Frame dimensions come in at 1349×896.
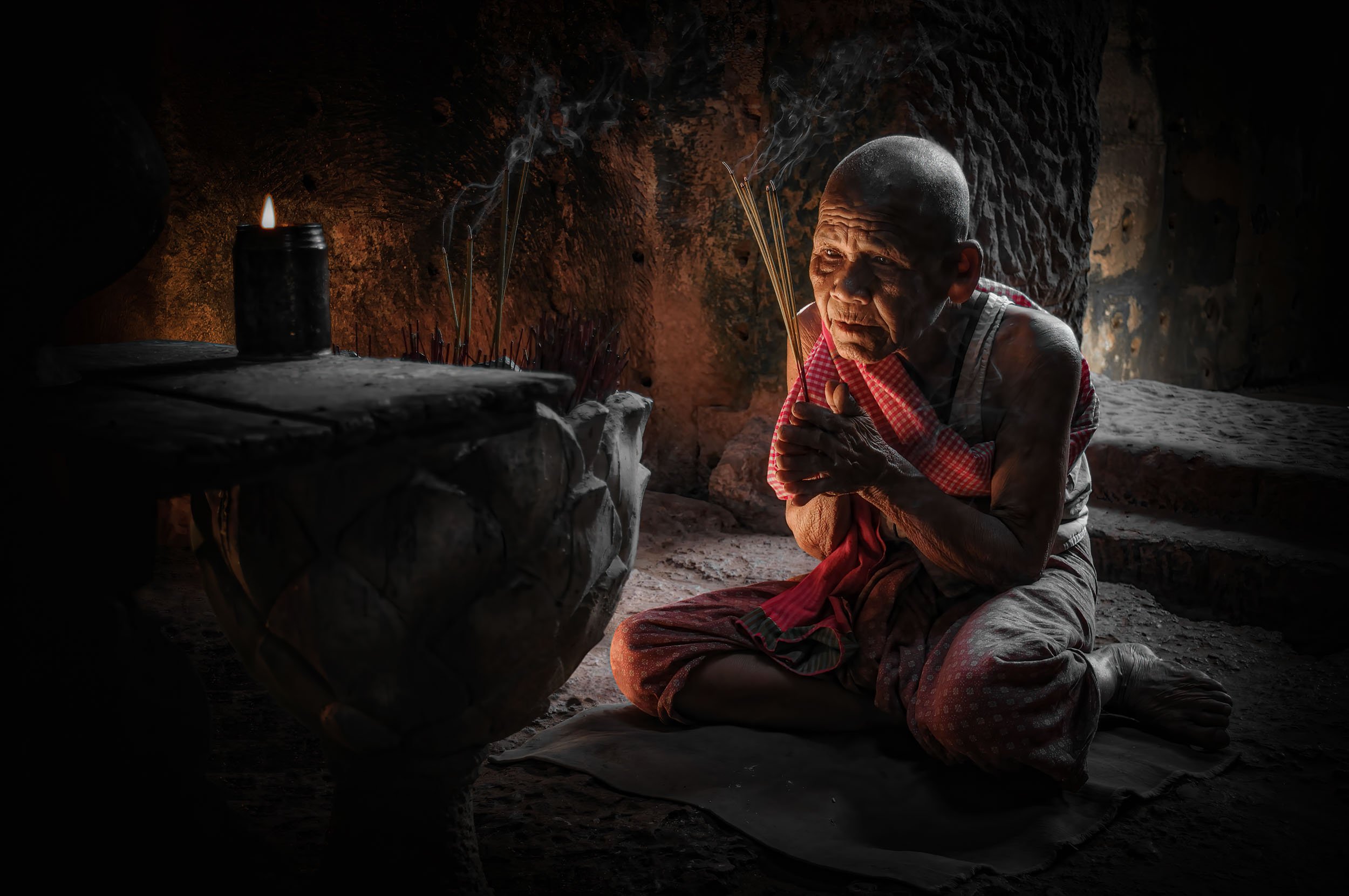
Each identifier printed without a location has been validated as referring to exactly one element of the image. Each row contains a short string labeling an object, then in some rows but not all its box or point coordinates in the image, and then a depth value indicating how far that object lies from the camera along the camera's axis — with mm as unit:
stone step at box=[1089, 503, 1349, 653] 3094
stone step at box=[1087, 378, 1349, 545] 3393
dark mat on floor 1906
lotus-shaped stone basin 1411
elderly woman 2082
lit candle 1604
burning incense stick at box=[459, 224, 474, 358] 1891
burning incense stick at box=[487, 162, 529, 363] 1910
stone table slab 1094
